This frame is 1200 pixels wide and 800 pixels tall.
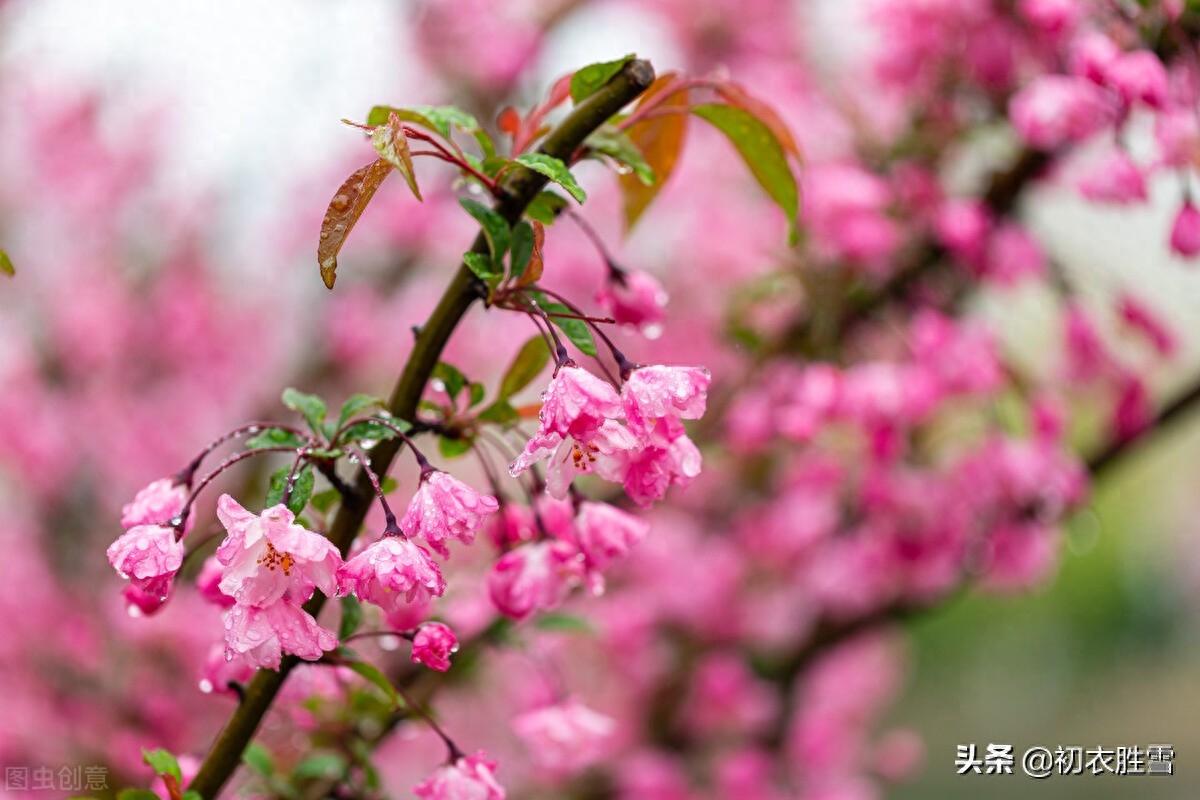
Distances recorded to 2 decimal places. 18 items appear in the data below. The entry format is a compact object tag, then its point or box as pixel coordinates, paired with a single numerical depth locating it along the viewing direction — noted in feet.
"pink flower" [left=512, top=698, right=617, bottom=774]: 5.10
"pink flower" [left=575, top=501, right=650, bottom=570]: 4.69
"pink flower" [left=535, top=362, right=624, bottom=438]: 4.44
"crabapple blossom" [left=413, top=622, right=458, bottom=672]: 4.53
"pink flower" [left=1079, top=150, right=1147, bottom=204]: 5.33
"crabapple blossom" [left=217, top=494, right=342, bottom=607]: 4.40
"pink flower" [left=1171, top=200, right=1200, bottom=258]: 5.22
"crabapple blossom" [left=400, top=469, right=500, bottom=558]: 4.48
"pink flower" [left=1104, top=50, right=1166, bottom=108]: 5.15
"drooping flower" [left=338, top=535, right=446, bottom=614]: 4.43
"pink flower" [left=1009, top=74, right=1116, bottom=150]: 5.71
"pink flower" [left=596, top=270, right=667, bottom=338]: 4.79
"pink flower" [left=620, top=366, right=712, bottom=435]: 4.49
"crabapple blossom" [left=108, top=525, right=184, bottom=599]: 4.47
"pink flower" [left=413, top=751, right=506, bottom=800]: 4.64
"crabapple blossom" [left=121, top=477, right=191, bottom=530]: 4.55
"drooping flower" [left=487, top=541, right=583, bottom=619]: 4.70
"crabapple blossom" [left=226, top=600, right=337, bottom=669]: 4.42
